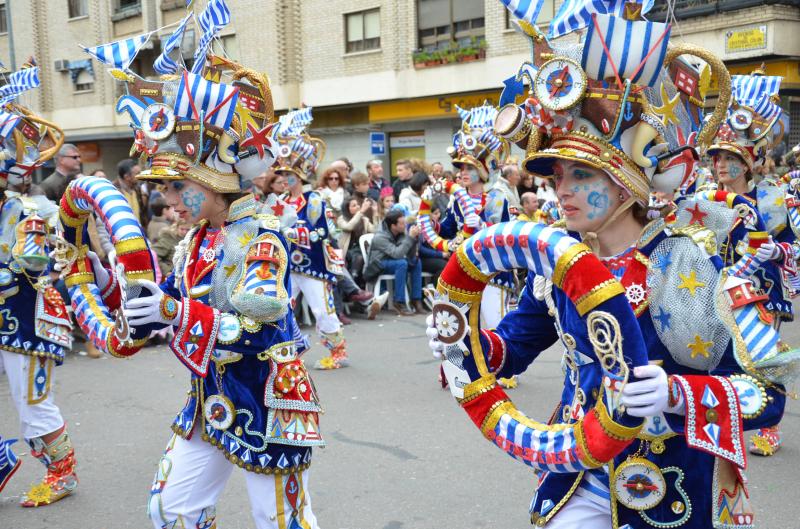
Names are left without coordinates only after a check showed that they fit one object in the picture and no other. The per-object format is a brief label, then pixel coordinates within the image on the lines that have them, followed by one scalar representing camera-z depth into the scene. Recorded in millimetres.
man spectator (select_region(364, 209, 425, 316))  11438
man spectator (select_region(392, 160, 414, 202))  13805
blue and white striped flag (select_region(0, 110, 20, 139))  4844
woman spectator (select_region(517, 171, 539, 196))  13812
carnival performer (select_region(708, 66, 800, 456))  5879
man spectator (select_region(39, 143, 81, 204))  9117
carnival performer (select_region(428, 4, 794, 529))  2213
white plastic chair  11641
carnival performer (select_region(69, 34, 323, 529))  3283
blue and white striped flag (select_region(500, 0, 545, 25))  2756
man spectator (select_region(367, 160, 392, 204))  14202
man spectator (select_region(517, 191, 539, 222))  11086
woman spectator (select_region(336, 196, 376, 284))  11766
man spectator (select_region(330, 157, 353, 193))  12742
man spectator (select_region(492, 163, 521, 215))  7938
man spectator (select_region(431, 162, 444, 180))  13847
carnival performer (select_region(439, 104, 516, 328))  7785
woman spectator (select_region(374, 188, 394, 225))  12008
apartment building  16859
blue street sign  22672
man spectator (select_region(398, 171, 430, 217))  12688
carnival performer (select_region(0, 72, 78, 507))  4820
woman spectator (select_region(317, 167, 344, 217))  12102
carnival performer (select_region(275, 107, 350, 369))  8461
